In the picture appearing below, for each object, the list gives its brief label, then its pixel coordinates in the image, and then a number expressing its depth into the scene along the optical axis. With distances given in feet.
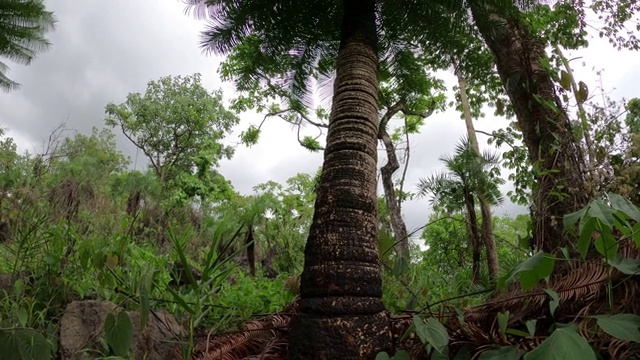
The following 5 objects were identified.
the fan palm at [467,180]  29.66
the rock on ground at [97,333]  6.93
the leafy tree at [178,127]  78.64
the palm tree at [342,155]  5.57
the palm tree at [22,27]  41.12
